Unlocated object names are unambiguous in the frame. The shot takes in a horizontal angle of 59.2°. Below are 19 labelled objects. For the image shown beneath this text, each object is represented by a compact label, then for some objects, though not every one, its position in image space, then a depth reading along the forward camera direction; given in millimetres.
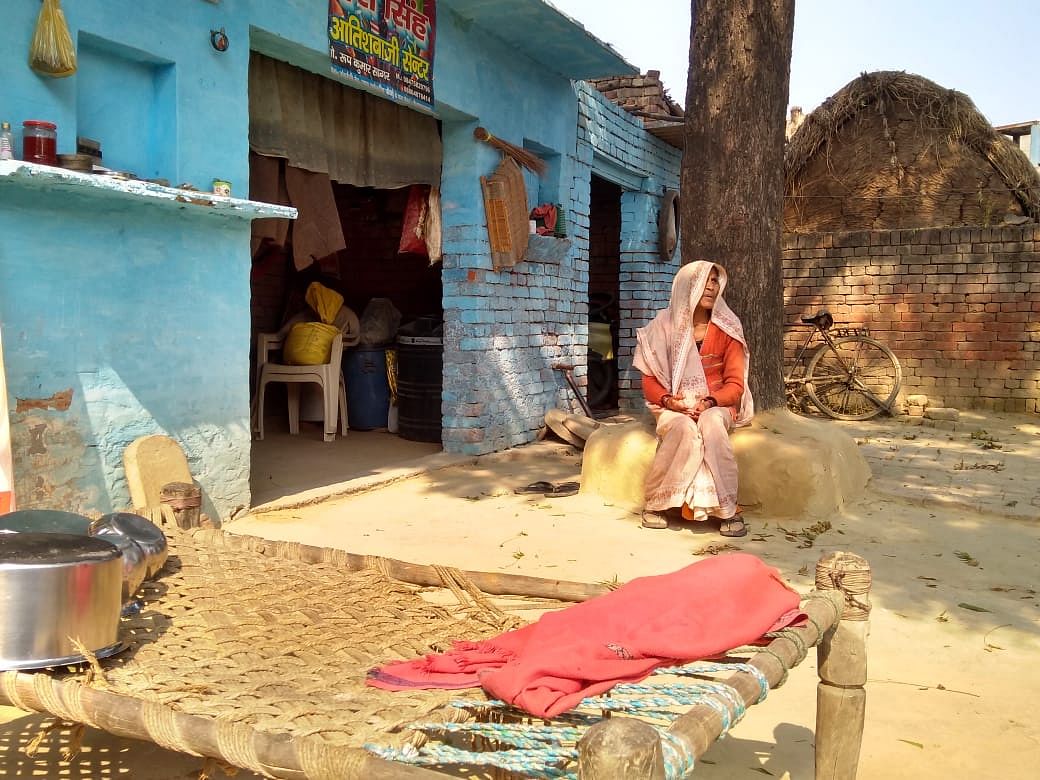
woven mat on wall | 7457
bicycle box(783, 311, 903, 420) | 9695
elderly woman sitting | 5242
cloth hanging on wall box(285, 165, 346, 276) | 6831
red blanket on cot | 1911
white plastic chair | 8008
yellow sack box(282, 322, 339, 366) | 8078
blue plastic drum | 8836
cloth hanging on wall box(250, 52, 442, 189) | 5895
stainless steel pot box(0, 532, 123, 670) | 2002
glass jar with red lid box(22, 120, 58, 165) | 3863
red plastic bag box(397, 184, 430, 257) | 7652
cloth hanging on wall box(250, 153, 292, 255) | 6359
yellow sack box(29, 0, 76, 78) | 3932
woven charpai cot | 1792
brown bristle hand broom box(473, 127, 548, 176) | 7375
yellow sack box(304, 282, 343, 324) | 8406
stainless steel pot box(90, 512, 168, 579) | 2727
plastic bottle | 3748
